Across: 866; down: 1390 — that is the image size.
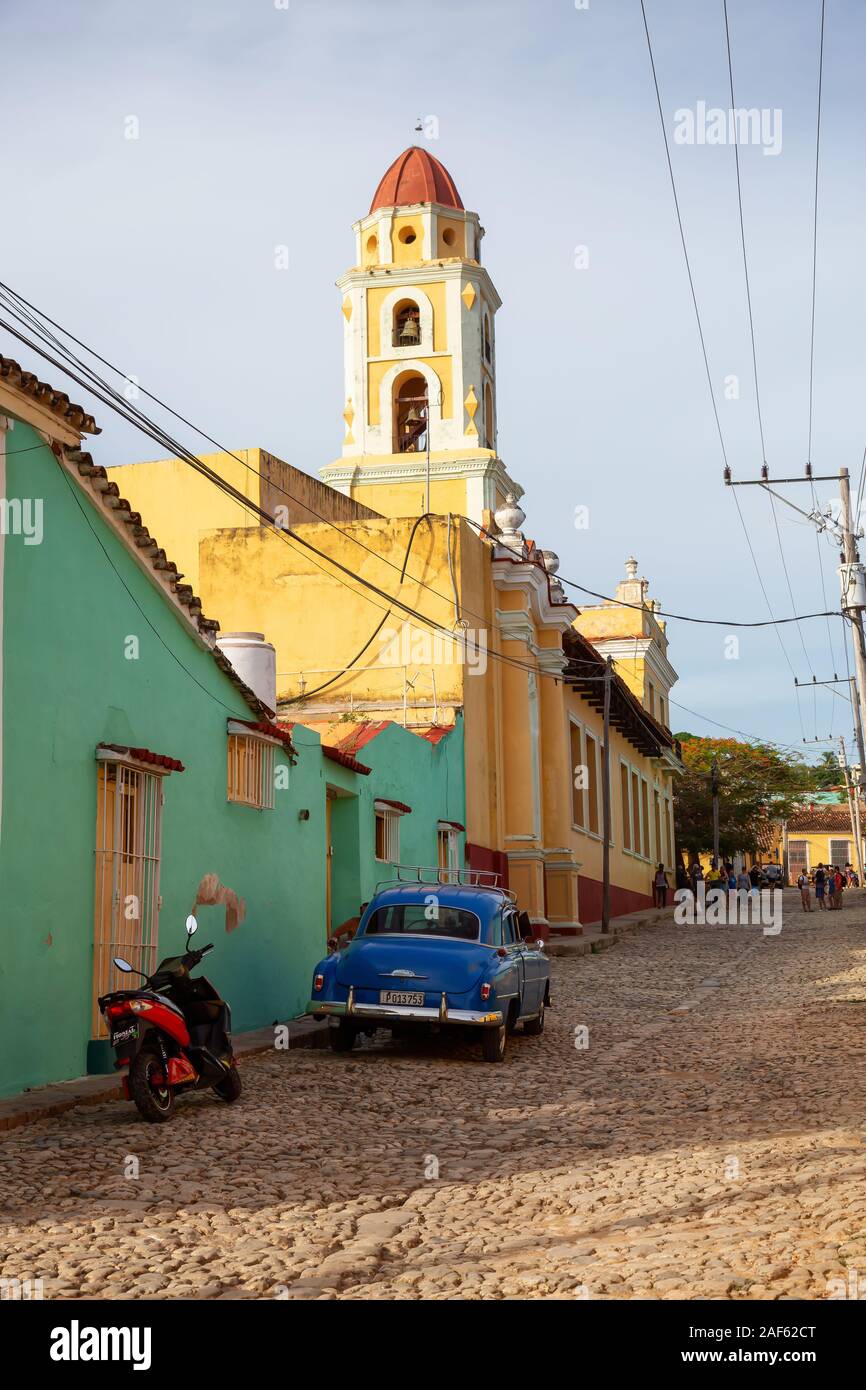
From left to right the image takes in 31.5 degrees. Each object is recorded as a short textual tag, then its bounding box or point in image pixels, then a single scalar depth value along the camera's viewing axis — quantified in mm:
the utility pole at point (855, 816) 69312
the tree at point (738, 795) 61469
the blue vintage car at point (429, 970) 12000
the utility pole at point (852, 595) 25062
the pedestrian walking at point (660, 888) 44312
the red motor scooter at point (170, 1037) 9039
